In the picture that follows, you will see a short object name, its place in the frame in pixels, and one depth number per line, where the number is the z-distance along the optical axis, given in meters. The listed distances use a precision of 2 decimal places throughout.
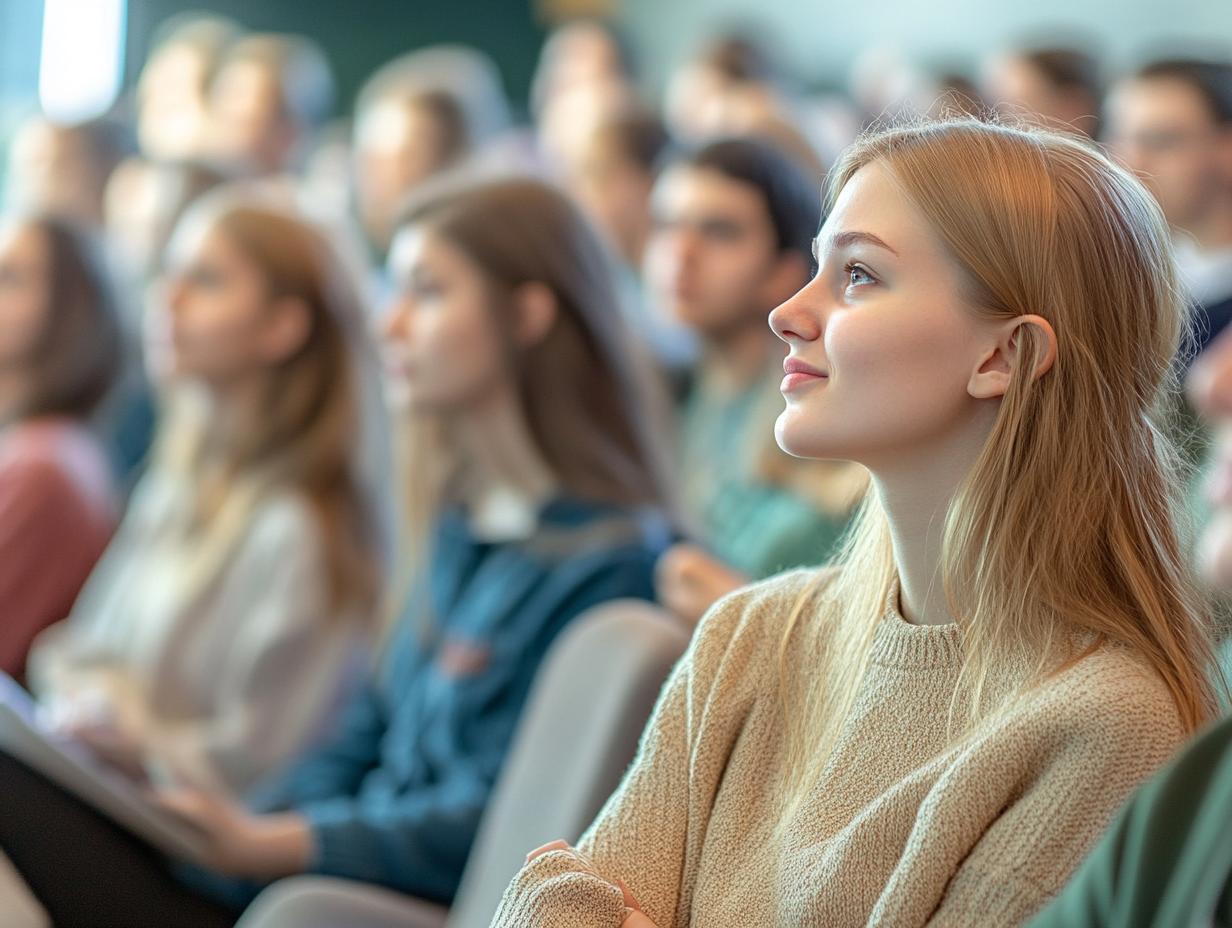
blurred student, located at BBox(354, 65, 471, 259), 4.52
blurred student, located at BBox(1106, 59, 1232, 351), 2.84
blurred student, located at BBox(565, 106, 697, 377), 3.95
